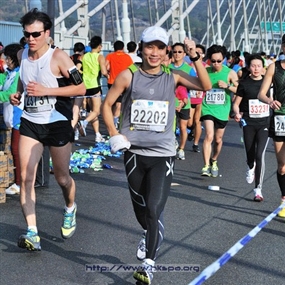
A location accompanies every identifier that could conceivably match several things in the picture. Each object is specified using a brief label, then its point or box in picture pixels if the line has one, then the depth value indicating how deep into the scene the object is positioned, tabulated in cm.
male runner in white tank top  940
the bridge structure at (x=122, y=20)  4220
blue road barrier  856
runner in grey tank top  826
